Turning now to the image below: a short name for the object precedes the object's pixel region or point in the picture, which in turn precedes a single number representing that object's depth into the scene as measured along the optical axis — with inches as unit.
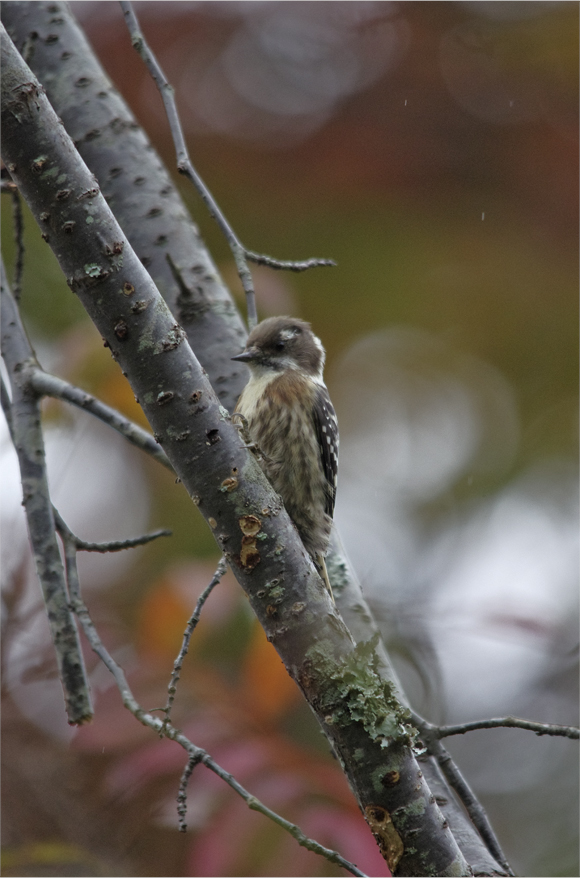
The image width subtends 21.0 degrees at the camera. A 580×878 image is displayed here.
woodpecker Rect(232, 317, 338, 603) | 286.5
